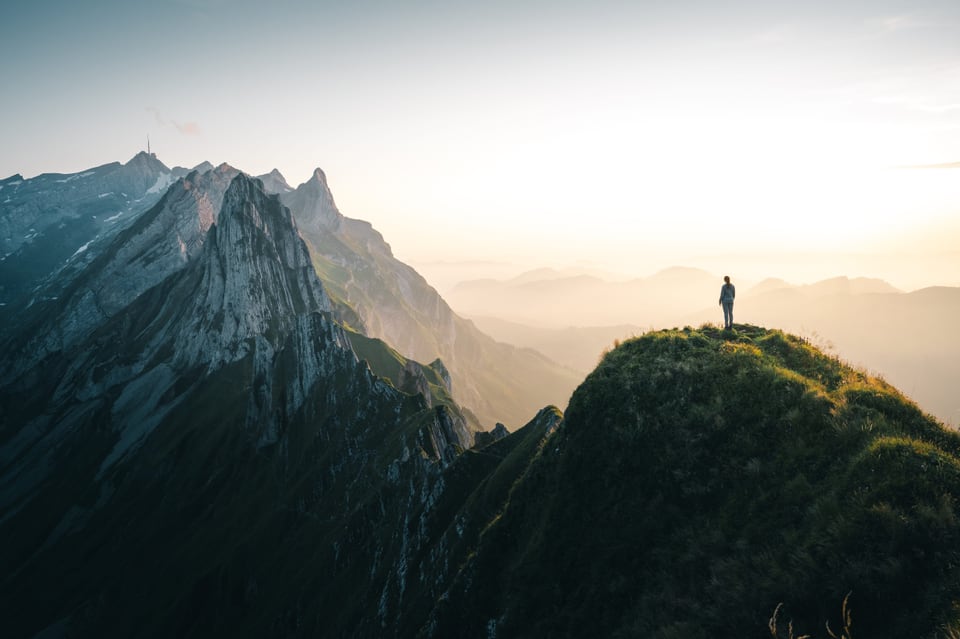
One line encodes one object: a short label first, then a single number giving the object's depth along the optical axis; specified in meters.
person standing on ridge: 25.30
